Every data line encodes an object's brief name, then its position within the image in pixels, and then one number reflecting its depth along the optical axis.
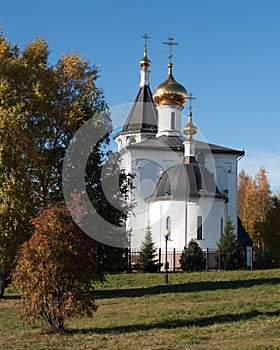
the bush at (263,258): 38.88
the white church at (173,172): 35.28
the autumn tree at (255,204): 48.91
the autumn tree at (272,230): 47.66
